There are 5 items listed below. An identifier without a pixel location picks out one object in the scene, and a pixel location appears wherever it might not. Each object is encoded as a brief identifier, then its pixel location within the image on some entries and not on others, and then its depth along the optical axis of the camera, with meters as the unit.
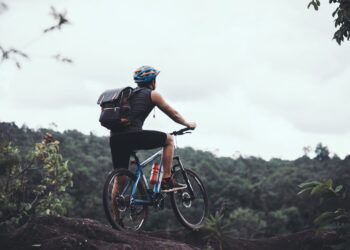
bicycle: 6.86
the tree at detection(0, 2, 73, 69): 4.93
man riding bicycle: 6.90
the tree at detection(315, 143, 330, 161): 89.56
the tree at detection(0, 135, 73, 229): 12.51
